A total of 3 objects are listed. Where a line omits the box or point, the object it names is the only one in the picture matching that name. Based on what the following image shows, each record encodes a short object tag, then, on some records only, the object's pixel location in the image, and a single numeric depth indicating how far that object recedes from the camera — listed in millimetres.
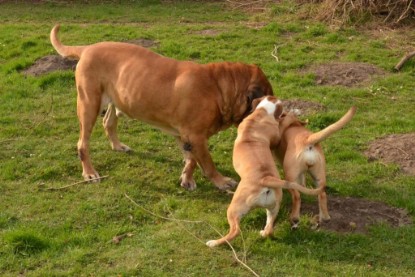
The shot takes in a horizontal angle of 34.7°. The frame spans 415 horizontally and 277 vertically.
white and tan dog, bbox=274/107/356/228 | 5977
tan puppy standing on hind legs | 5520
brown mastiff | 6883
